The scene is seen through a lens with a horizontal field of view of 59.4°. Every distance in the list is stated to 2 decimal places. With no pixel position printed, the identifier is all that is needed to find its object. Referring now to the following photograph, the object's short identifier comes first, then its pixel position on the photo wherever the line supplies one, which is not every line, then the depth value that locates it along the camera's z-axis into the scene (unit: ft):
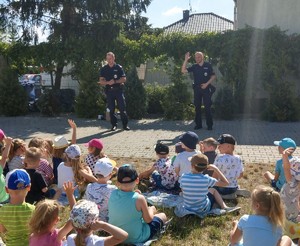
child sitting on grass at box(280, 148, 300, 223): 8.94
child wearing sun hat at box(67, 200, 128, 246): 6.64
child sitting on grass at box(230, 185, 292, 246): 6.99
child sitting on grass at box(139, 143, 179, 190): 12.58
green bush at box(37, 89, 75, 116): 31.39
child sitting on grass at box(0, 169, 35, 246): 7.78
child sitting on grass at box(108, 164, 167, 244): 8.61
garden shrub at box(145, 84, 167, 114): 31.63
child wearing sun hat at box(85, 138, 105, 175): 13.14
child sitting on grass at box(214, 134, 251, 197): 11.75
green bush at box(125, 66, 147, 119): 29.19
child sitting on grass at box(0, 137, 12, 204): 10.60
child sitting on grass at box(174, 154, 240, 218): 10.02
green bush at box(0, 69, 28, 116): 30.97
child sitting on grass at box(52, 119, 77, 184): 13.32
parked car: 33.57
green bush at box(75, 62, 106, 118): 30.03
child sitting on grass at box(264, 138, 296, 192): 11.25
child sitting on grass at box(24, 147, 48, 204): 10.85
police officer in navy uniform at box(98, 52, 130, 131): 23.75
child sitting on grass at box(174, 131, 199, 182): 11.63
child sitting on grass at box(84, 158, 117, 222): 9.81
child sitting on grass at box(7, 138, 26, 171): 12.11
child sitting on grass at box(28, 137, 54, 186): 12.46
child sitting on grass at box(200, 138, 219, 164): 12.51
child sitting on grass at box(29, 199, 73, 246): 6.95
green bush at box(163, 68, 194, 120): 28.53
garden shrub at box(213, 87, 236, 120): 28.03
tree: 31.17
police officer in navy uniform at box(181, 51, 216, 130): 22.97
